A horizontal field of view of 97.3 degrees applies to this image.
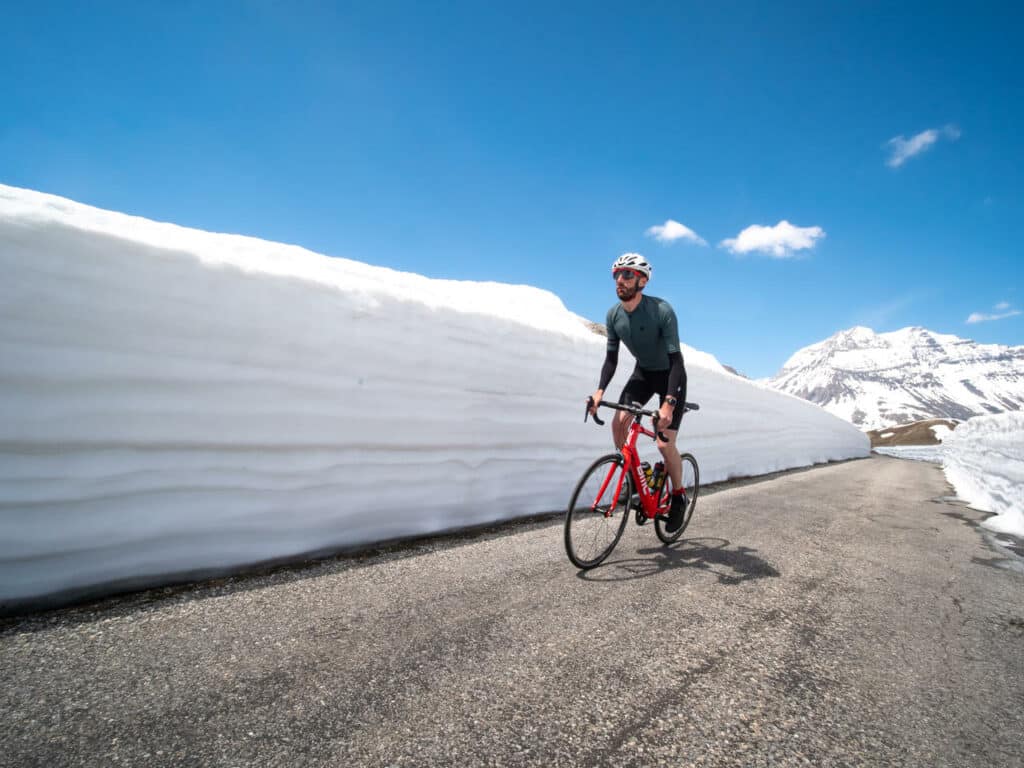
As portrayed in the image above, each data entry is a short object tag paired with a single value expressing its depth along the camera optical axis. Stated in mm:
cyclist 3461
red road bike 3055
